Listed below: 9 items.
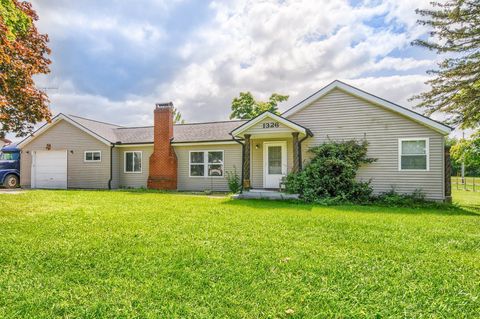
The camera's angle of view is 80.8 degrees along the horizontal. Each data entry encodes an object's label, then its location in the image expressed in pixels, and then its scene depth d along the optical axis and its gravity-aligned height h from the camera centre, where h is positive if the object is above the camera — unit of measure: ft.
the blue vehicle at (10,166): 60.34 +0.31
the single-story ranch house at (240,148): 40.55 +3.53
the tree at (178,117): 151.15 +26.96
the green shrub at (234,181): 50.29 -2.55
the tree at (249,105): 113.98 +25.53
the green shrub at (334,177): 39.32 -1.43
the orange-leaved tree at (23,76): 25.31 +9.59
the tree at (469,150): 42.47 +2.51
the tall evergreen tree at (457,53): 44.50 +19.09
